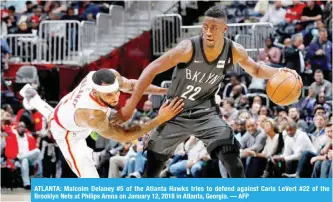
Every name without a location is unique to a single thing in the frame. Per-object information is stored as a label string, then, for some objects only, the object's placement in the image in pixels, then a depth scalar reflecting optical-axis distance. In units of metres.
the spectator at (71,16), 18.62
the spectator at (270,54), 15.01
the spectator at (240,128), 13.16
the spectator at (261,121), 12.88
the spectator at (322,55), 14.74
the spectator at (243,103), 14.36
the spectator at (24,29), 18.53
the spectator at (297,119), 13.33
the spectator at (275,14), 16.26
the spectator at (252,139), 12.77
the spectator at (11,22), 19.16
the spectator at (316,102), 13.69
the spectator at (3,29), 18.28
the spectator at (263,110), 13.57
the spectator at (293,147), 12.44
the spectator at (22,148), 14.39
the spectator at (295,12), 16.06
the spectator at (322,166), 11.88
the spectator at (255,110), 13.83
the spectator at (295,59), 14.76
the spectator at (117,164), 13.94
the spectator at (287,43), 15.05
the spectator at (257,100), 14.00
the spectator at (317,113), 12.87
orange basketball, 7.76
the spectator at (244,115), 13.16
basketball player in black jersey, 7.45
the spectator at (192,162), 13.02
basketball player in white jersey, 7.52
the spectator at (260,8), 16.86
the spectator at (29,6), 19.98
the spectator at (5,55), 17.14
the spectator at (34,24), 18.03
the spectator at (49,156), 14.73
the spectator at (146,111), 15.03
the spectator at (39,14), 19.25
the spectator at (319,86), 13.95
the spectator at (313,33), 15.32
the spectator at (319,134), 12.51
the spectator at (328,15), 15.40
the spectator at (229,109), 13.95
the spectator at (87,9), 18.70
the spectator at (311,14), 15.74
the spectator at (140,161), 13.39
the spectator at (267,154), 12.62
